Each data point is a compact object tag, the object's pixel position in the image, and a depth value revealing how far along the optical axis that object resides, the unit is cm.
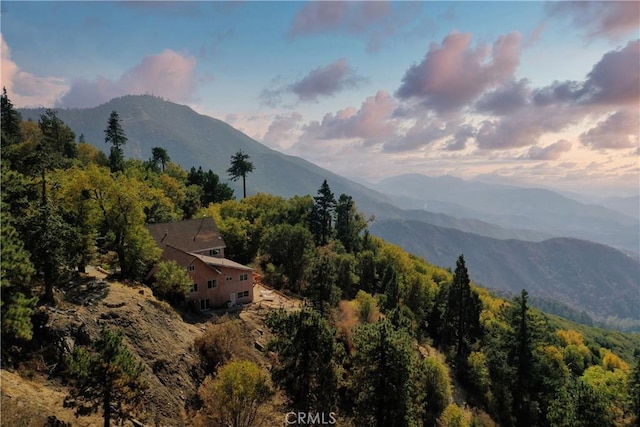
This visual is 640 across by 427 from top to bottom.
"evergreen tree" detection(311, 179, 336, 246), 9594
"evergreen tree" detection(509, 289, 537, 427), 5388
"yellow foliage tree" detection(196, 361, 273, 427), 2834
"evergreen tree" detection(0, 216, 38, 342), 1934
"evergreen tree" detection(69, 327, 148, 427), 2286
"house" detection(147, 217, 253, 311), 4925
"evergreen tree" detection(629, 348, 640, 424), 4038
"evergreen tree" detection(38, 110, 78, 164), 10081
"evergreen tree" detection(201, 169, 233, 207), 10331
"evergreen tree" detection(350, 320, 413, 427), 3212
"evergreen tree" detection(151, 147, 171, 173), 11662
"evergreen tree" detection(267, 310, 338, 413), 3075
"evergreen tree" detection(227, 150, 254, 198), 10150
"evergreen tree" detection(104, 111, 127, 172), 9819
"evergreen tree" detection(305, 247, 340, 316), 4609
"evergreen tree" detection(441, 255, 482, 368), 7000
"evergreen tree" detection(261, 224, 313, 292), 6838
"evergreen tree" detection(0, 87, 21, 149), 8653
